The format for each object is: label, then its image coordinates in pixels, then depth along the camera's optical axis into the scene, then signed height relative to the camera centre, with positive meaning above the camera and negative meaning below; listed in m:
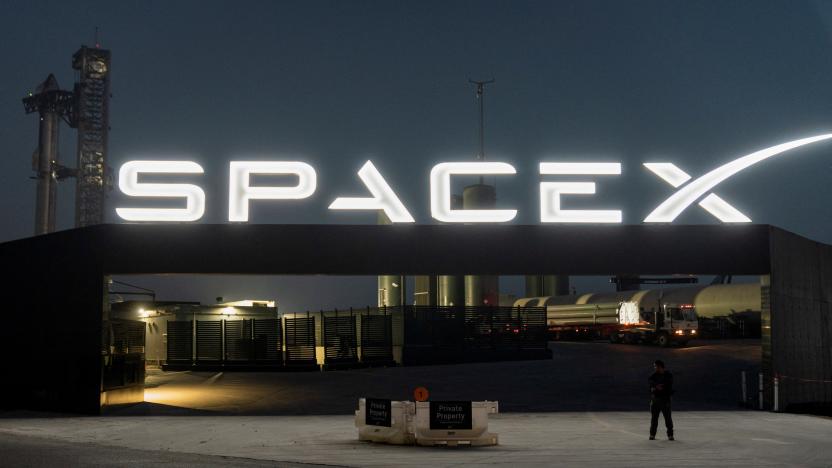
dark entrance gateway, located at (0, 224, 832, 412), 26.30 +1.58
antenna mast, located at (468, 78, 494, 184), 50.99 +12.70
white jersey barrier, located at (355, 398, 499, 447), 18.86 -2.34
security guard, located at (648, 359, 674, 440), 19.64 -1.83
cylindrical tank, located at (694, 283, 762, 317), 55.34 +0.70
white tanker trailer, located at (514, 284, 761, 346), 51.75 -0.25
